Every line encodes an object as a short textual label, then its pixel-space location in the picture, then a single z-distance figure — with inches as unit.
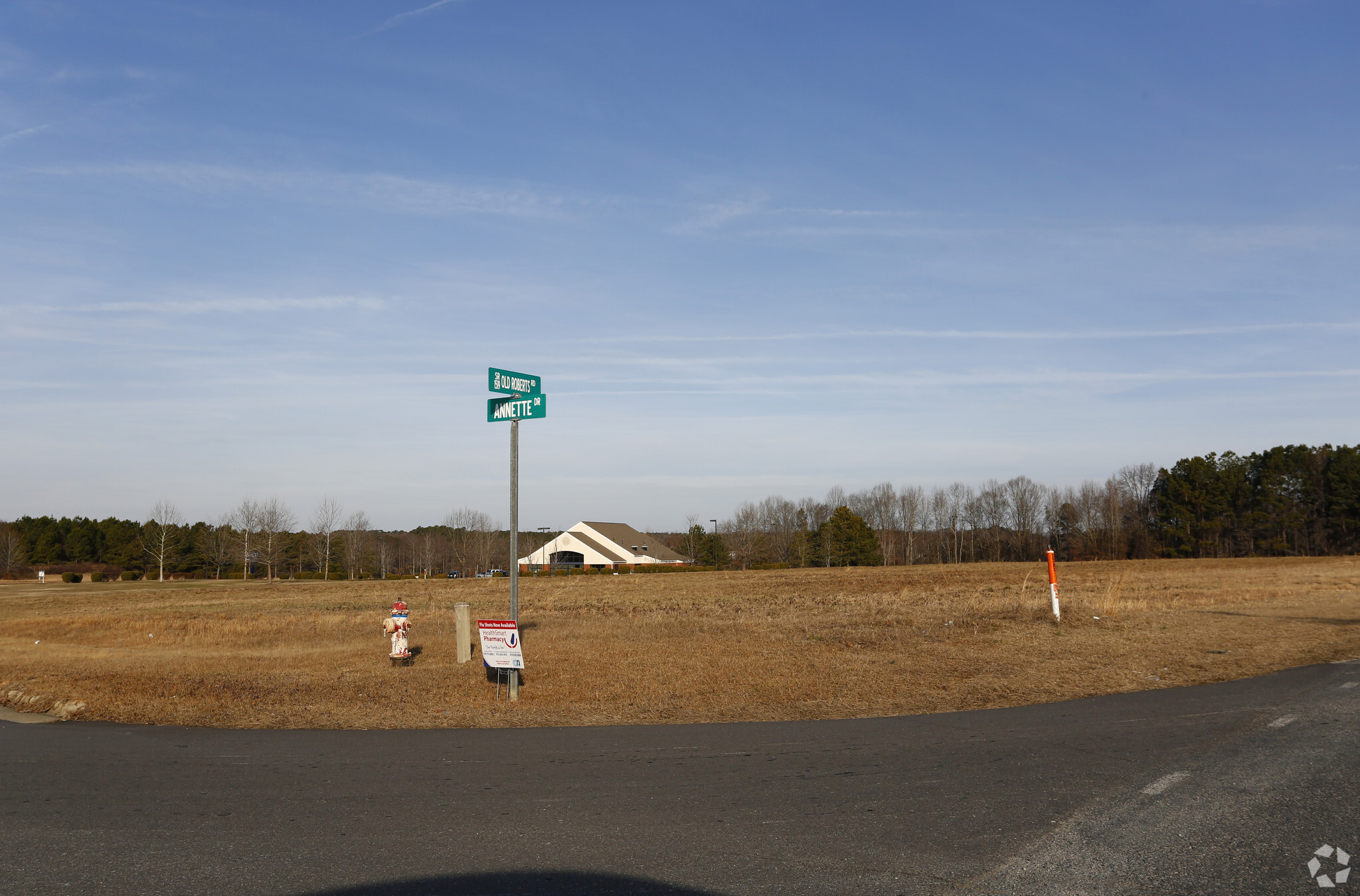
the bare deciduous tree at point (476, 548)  4047.7
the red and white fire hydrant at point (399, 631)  589.7
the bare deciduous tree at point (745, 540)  4183.1
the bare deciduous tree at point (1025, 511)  4726.9
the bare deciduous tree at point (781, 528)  4461.1
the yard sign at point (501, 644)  437.1
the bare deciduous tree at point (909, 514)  4901.6
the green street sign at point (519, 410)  473.7
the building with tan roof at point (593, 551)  4033.0
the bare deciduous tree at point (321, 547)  3398.1
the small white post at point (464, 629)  575.8
